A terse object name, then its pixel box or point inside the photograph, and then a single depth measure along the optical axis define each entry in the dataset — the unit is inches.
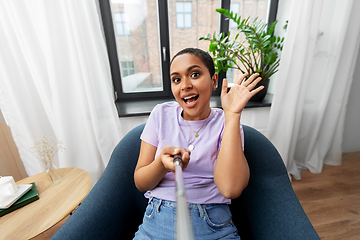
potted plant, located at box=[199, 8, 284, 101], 58.1
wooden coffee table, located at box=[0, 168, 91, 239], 31.0
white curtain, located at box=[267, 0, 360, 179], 54.7
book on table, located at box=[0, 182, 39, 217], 34.2
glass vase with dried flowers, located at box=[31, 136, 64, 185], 40.9
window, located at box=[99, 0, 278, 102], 65.8
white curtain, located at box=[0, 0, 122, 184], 46.8
